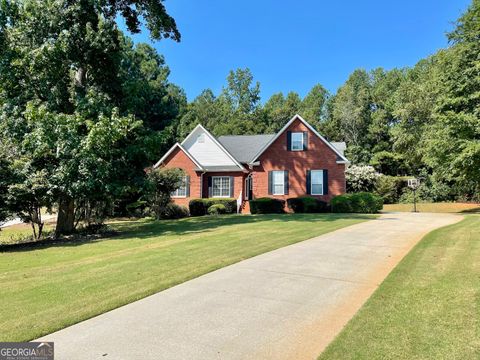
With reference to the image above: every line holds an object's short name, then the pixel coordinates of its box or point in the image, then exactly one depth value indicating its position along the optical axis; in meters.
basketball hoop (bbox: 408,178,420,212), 26.35
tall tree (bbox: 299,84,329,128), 53.09
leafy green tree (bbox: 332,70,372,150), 43.41
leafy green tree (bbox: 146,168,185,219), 19.95
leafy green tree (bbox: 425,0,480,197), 20.77
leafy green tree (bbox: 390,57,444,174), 34.72
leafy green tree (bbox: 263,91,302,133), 52.44
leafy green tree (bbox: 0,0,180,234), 12.62
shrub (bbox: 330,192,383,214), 20.59
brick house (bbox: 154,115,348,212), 23.56
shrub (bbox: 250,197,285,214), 21.91
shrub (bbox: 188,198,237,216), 23.39
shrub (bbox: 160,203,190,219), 21.80
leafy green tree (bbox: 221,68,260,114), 61.31
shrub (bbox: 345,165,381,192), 30.67
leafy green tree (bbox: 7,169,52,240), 11.88
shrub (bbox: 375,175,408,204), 30.67
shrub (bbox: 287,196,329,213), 21.86
